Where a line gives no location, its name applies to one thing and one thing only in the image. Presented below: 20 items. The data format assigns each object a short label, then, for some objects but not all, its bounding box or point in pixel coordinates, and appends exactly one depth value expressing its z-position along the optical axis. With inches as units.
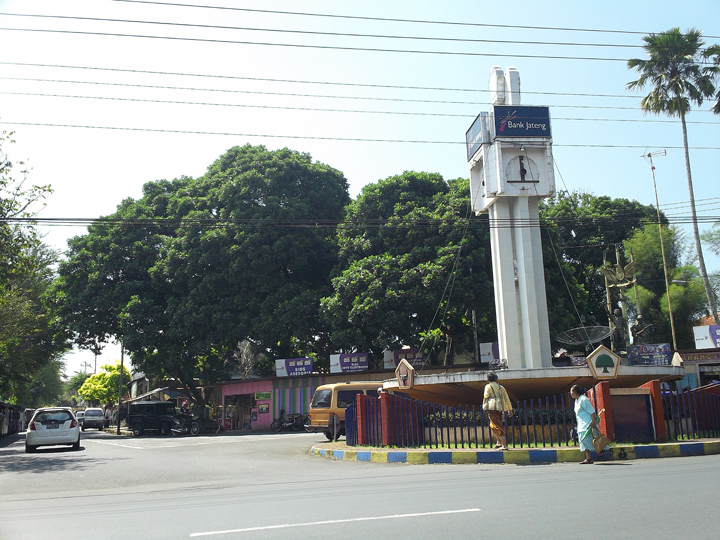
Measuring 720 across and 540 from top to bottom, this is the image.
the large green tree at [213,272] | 1376.7
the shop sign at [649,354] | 839.1
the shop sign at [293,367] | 1395.3
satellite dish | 891.4
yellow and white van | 879.1
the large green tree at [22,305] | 807.1
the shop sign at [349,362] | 1346.0
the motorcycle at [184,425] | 1321.4
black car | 1336.1
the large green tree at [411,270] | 1226.6
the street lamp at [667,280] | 1473.9
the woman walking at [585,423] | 452.4
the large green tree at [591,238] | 1538.9
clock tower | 738.8
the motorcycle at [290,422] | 1315.2
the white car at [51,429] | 796.0
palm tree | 1349.7
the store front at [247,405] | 1462.8
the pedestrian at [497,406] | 499.2
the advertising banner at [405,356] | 1339.8
